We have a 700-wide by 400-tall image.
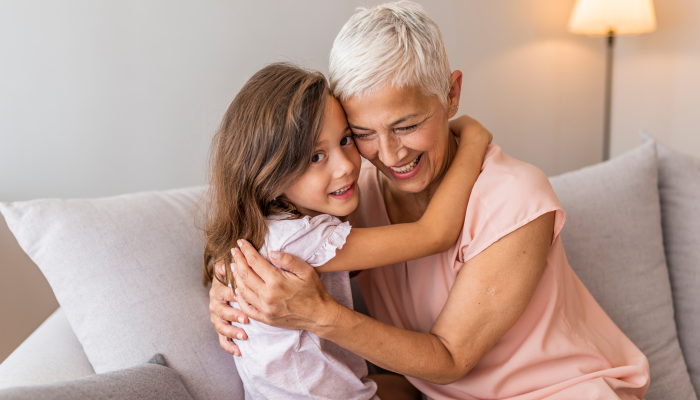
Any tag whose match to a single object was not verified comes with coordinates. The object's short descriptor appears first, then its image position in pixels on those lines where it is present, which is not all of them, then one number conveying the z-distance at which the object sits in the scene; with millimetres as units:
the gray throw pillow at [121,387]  780
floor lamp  2602
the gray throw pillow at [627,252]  1594
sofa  1117
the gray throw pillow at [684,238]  1640
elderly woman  1021
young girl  1026
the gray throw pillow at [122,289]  1128
